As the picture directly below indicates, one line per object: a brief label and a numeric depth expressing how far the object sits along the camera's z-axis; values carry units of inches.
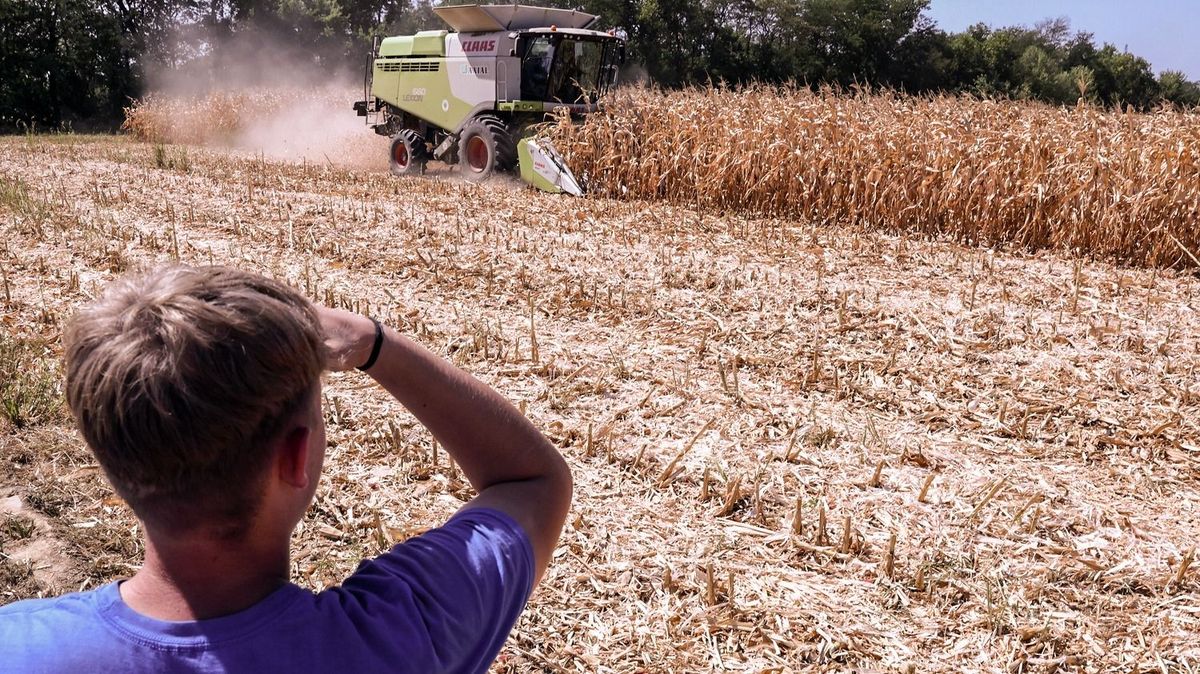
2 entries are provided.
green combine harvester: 484.4
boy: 37.2
